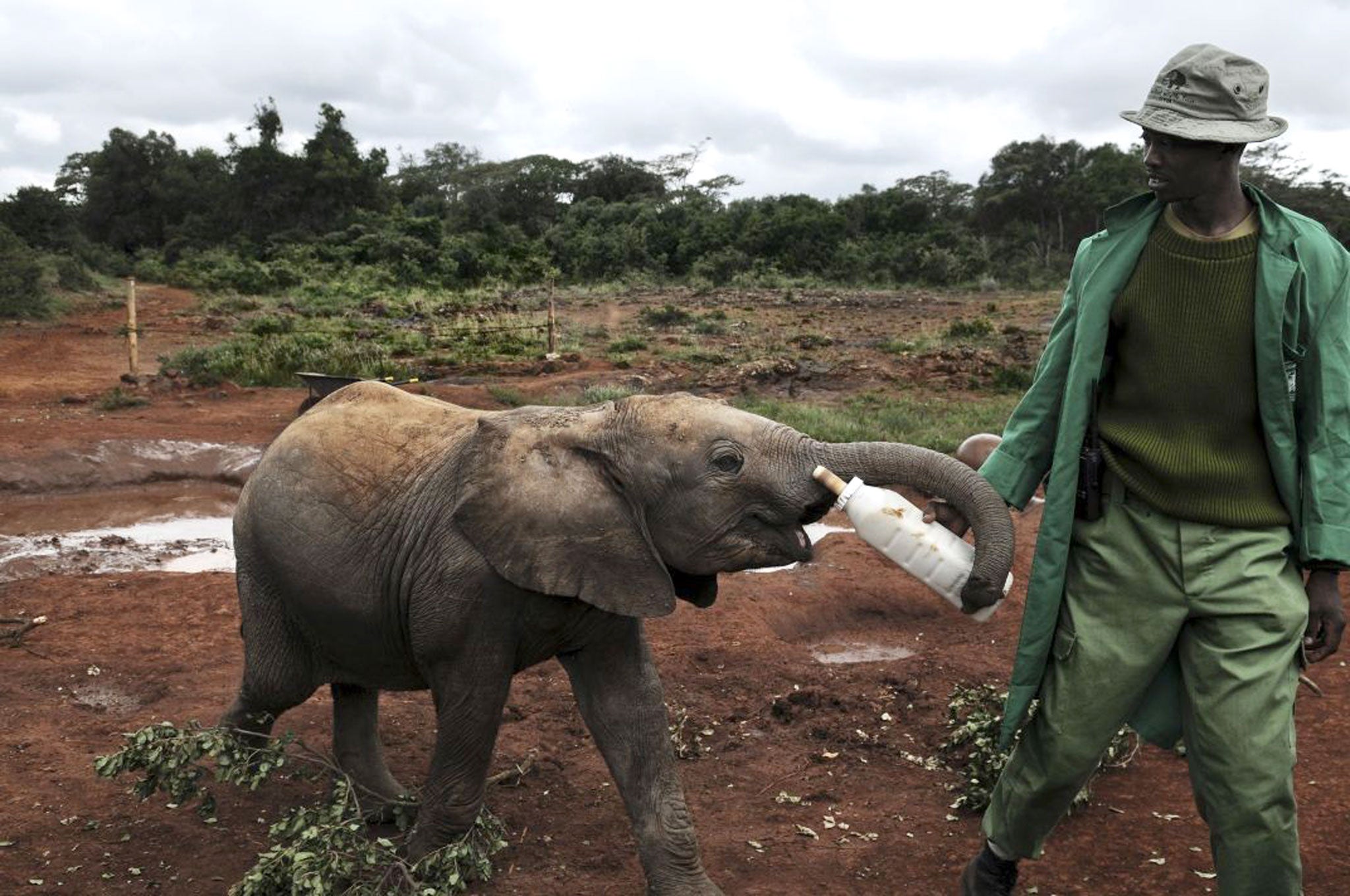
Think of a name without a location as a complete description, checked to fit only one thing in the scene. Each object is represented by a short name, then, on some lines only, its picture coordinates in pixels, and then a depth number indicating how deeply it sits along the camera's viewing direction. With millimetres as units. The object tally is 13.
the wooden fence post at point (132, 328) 15680
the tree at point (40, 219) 34656
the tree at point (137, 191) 45062
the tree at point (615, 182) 48219
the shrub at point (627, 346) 19375
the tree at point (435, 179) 47219
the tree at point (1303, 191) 34594
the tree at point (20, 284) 23281
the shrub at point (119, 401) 13625
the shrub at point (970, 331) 22016
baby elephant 3510
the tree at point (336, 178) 41000
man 3002
